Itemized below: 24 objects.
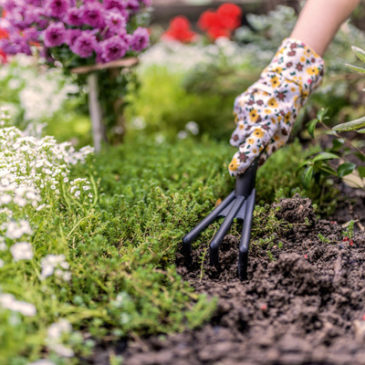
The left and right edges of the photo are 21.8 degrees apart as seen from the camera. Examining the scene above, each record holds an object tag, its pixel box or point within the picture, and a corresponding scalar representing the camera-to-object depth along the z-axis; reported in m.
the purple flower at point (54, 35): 1.35
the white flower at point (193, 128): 1.77
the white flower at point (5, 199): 1.06
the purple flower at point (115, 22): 1.36
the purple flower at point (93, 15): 1.34
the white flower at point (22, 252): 1.02
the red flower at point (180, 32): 2.88
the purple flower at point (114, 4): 1.38
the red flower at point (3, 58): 1.71
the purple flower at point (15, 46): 1.40
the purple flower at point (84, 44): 1.35
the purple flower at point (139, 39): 1.40
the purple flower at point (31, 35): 1.37
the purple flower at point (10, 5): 1.39
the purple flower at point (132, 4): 1.41
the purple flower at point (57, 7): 1.34
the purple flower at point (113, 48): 1.37
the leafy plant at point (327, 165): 1.27
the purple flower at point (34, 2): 1.38
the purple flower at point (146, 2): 1.44
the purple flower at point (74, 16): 1.34
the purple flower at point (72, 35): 1.36
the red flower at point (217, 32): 2.69
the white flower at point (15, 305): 0.97
